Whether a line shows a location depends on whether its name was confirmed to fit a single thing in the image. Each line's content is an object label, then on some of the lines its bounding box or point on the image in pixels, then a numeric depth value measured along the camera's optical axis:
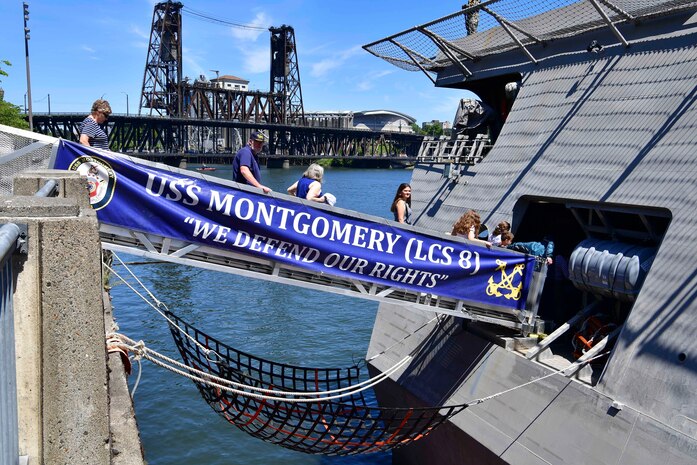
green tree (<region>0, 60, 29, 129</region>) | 35.09
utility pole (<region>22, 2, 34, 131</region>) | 36.31
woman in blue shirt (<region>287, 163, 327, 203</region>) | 8.15
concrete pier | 2.95
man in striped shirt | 7.71
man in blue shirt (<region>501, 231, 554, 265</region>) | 9.09
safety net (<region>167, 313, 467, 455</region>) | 7.68
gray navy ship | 6.96
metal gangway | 6.59
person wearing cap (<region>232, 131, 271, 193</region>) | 7.94
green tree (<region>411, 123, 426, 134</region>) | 190.27
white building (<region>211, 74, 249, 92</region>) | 175.27
